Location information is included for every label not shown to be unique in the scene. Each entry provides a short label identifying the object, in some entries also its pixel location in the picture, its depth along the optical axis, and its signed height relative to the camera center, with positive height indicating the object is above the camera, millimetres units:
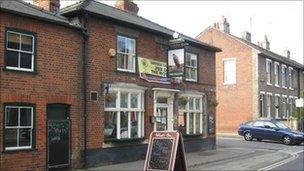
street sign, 27770 -9
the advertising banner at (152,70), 15852 +1455
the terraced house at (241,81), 29992 +1863
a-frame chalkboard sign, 10539 -1471
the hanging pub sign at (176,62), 16661 +1878
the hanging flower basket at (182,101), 18083 +61
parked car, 23286 -2000
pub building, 12372 +581
